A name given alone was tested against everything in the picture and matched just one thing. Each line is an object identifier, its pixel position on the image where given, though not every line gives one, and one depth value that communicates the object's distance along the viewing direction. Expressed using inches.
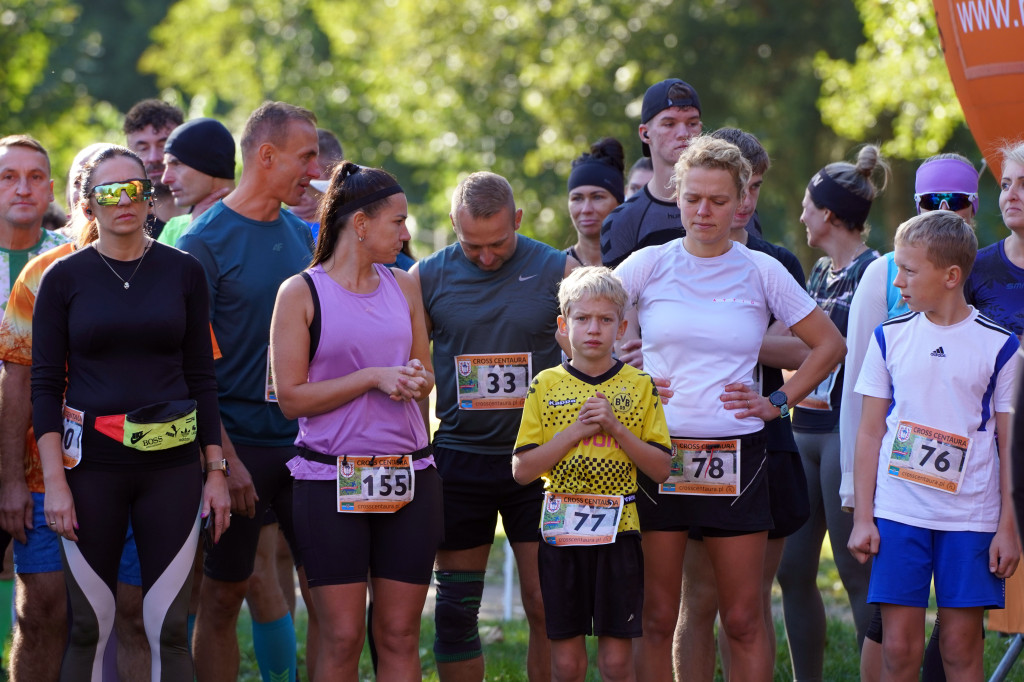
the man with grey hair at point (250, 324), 401.4
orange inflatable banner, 443.5
